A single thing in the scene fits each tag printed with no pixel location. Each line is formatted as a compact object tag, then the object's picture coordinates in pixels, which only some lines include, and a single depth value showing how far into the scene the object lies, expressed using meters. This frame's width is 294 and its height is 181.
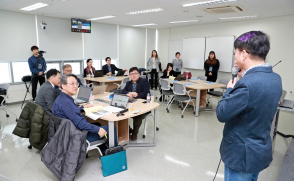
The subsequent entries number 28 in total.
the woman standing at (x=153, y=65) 9.00
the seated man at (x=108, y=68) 7.48
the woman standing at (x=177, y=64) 8.58
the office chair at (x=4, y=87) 4.62
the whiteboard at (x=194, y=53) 8.92
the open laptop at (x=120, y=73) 7.12
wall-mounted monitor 7.06
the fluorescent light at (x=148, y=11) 5.65
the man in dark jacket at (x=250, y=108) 1.17
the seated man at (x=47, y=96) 3.04
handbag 2.67
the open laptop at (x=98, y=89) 4.09
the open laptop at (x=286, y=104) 3.15
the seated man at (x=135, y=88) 3.83
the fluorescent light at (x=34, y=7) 5.09
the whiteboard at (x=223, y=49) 7.99
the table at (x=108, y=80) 6.05
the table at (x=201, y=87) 5.34
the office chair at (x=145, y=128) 3.95
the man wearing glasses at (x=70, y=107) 2.47
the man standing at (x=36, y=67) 6.05
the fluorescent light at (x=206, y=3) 4.64
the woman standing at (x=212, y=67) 7.61
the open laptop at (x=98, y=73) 6.61
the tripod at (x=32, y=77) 5.96
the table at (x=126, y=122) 3.00
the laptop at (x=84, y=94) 3.75
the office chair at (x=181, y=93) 5.35
